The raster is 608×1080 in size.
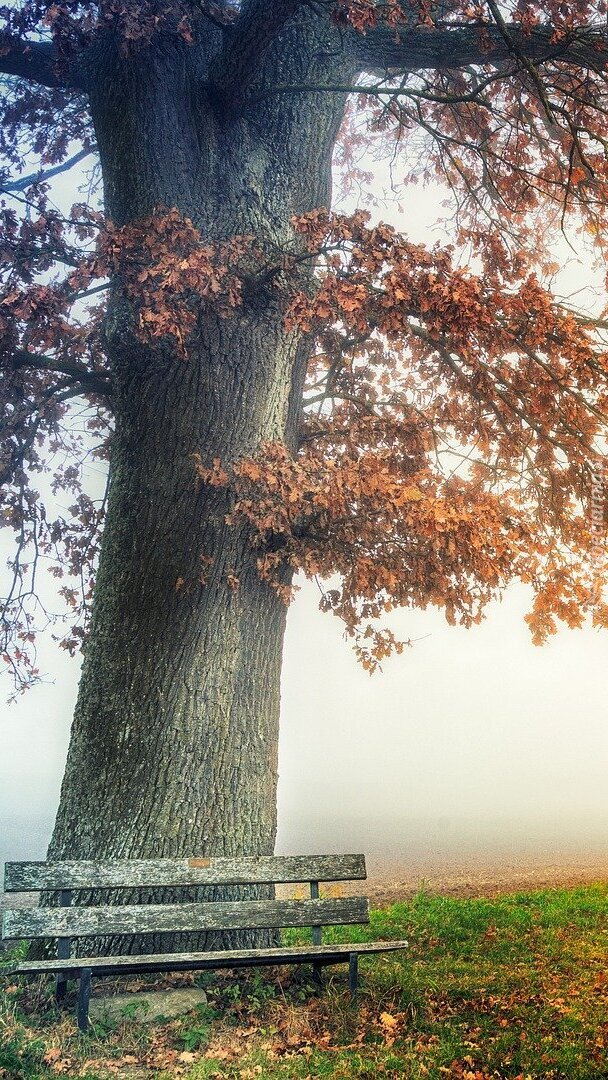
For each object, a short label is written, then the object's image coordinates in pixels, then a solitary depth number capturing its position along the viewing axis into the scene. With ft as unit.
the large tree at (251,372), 21.16
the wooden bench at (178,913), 16.53
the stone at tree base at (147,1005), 17.01
